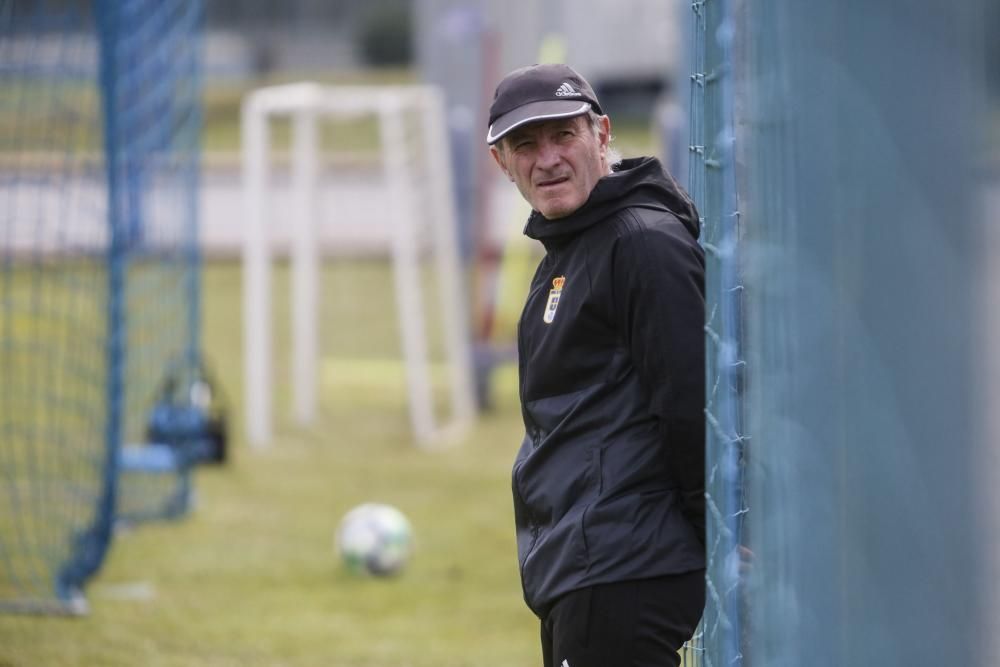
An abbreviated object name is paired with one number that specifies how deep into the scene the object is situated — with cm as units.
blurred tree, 6450
